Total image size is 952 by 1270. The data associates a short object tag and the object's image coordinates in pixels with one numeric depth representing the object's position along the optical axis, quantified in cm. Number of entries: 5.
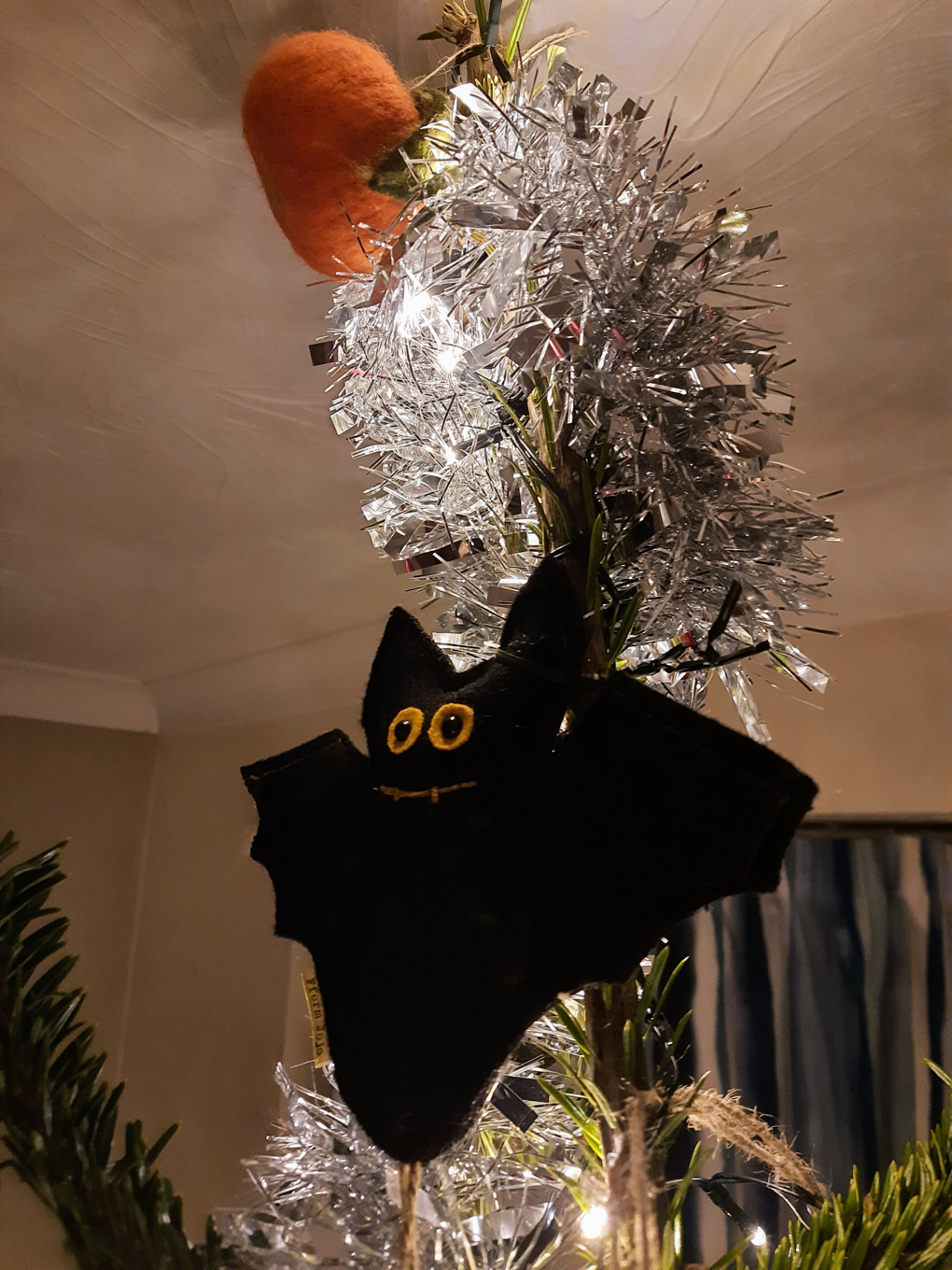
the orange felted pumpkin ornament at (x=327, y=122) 41
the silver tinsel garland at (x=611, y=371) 34
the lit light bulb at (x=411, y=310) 41
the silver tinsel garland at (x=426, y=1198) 33
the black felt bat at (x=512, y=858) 26
